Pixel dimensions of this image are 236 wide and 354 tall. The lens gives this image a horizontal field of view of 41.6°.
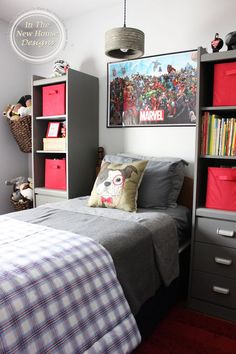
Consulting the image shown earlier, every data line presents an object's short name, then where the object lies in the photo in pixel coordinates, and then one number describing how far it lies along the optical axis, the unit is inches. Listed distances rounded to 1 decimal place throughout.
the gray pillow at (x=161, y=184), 90.4
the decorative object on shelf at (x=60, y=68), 113.0
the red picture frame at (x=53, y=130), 116.0
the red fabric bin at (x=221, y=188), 78.7
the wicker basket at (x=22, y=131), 124.5
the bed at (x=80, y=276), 41.1
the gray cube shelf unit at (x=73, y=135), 108.3
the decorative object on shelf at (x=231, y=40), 76.9
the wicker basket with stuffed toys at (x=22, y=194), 124.8
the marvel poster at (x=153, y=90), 99.7
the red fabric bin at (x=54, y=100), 110.3
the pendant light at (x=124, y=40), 80.7
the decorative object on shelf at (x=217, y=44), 81.4
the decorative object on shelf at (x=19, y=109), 124.3
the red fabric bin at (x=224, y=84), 77.6
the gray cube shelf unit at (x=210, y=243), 78.4
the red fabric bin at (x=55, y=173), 113.6
